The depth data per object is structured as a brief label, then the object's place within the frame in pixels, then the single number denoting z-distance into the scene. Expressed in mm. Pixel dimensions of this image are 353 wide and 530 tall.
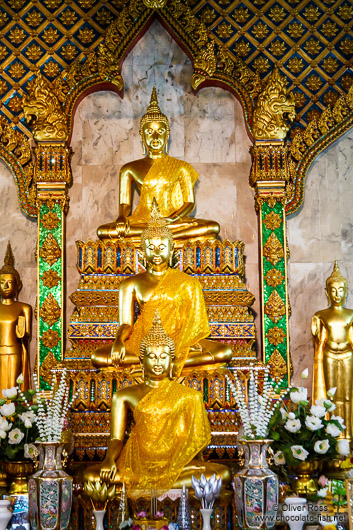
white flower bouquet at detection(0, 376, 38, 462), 5555
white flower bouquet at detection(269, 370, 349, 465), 5492
